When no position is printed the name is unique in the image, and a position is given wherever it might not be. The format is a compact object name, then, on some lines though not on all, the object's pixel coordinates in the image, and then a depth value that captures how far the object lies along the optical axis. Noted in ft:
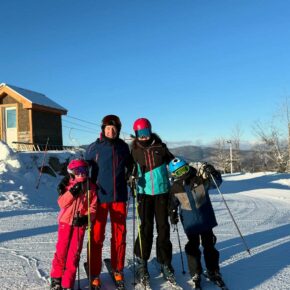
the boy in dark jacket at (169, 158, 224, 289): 15.03
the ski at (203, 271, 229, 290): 14.44
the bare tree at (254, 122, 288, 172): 141.49
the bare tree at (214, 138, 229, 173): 195.83
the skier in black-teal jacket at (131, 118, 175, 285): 15.55
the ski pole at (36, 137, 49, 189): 45.48
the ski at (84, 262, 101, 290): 14.13
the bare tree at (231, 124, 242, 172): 195.83
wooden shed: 64.59
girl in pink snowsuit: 13.73
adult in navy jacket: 14.66
